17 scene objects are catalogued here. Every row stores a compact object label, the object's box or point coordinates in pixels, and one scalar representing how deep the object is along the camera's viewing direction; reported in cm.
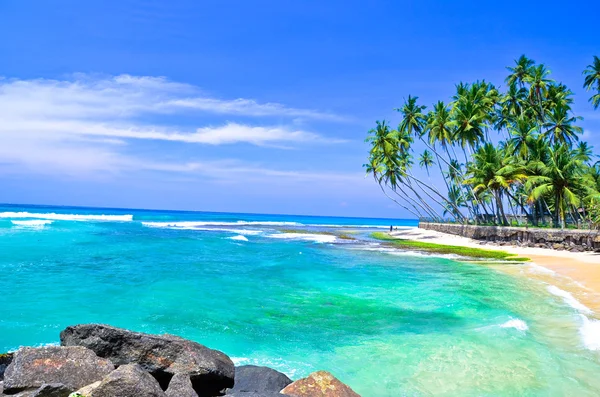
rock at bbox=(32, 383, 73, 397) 414
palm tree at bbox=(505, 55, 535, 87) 4668
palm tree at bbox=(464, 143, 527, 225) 3569
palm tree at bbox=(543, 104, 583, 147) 3969
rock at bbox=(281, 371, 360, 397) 528
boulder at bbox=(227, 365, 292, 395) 579
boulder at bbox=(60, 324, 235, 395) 535
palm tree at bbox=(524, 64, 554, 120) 4397
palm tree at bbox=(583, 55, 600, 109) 3878
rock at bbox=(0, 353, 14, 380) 542
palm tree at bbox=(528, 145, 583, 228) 3164
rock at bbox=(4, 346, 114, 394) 446
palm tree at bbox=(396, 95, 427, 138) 5100
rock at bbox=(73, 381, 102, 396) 407
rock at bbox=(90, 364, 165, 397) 403
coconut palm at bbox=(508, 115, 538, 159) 3897
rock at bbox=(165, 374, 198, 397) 453
